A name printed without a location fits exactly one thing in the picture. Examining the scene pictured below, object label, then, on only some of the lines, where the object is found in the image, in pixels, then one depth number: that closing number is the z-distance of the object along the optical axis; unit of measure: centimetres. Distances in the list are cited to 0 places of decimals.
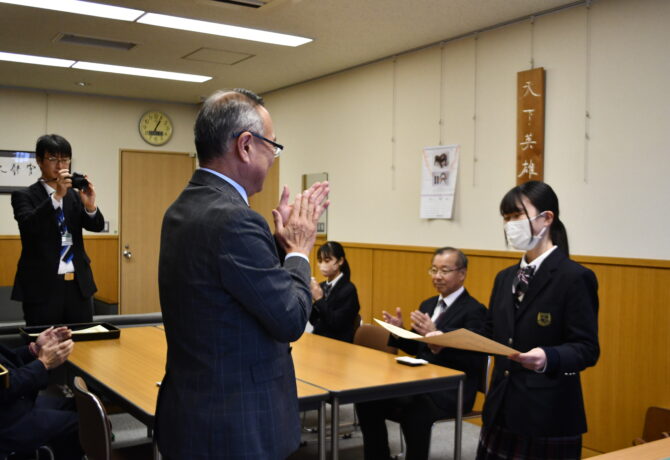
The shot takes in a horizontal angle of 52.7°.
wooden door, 846
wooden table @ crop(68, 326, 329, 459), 261
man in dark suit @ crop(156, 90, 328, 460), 151
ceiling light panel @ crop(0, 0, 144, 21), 456
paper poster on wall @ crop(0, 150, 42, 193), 773
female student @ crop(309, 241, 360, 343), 468
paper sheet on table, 380
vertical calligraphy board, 467
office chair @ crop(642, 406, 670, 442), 373
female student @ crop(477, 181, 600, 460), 234
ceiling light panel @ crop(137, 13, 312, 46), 494
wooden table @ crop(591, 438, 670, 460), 180
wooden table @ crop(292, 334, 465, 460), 277
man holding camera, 381
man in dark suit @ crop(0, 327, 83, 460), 279
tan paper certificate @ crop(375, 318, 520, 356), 228
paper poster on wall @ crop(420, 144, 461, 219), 540
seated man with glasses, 347
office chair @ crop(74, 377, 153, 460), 243
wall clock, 861
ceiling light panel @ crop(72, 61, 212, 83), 659
